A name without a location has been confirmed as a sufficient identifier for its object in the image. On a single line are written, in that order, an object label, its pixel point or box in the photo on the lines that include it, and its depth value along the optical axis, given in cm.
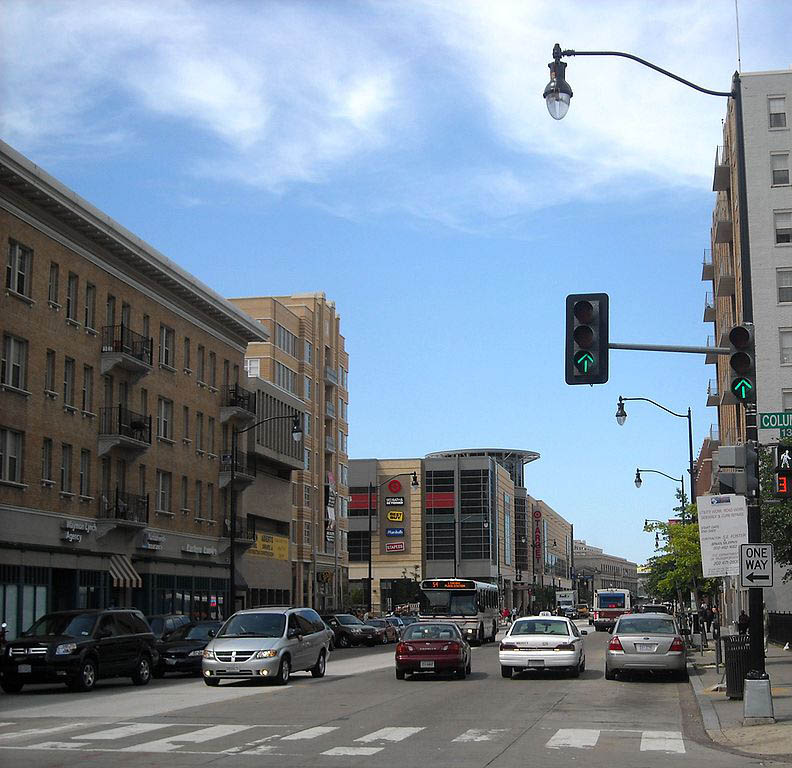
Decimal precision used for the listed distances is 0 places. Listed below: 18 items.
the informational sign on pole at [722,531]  2070
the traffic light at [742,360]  1758
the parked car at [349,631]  5462
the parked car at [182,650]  3125
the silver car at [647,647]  2703
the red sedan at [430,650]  2831
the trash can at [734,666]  2102
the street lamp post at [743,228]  1773
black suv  2556
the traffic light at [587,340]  1705
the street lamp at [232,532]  4831
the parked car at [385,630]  5812
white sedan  2831
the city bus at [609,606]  8869
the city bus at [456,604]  5338
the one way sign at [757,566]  1878
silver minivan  2618
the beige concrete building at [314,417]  8081
